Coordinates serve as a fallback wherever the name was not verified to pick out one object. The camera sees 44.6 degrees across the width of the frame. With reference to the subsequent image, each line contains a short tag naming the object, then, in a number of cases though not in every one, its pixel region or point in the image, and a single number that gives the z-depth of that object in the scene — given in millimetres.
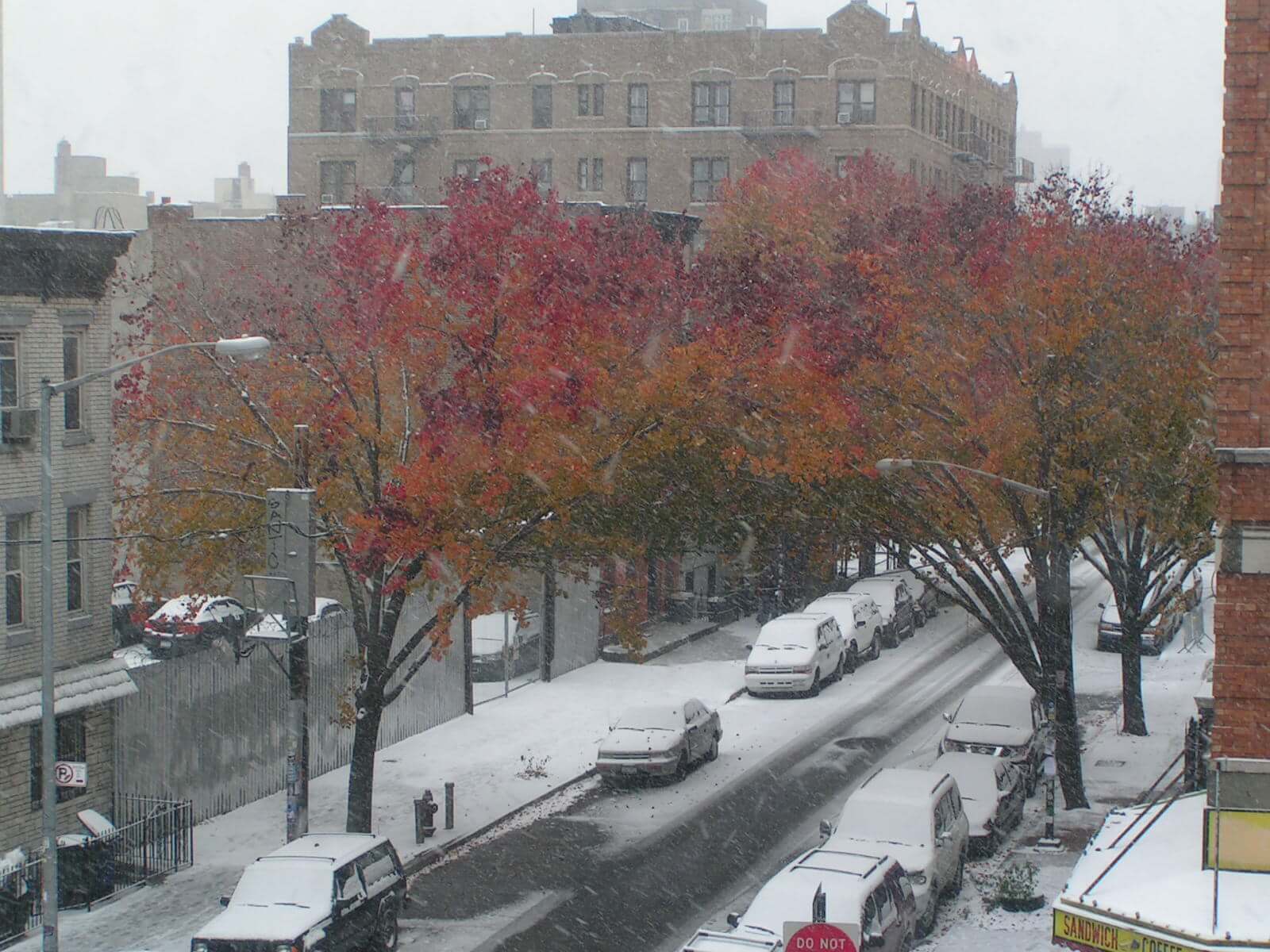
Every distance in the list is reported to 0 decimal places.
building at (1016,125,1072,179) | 178625
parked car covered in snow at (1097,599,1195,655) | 41219
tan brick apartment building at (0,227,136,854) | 22391
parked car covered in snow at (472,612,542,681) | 35969
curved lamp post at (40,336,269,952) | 17594
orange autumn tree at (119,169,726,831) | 21562
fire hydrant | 23969
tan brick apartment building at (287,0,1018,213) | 66438
